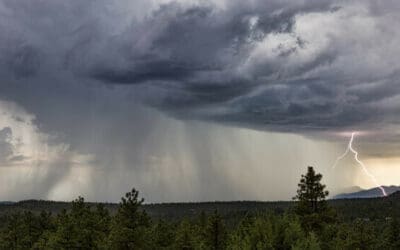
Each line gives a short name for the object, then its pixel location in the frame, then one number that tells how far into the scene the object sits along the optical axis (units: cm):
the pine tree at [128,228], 4847
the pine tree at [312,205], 4119
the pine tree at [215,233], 7162
